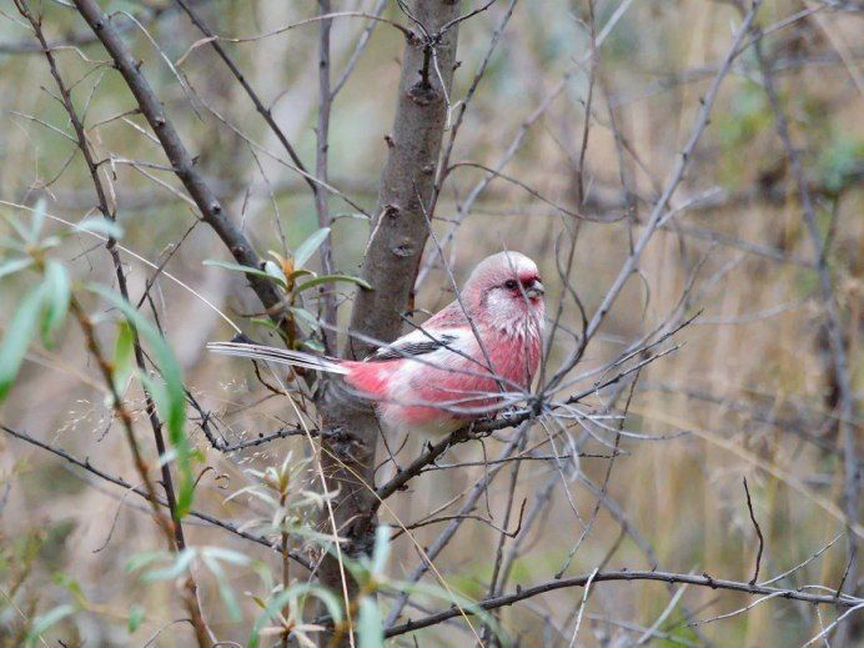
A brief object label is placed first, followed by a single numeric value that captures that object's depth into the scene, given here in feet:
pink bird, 26.07
